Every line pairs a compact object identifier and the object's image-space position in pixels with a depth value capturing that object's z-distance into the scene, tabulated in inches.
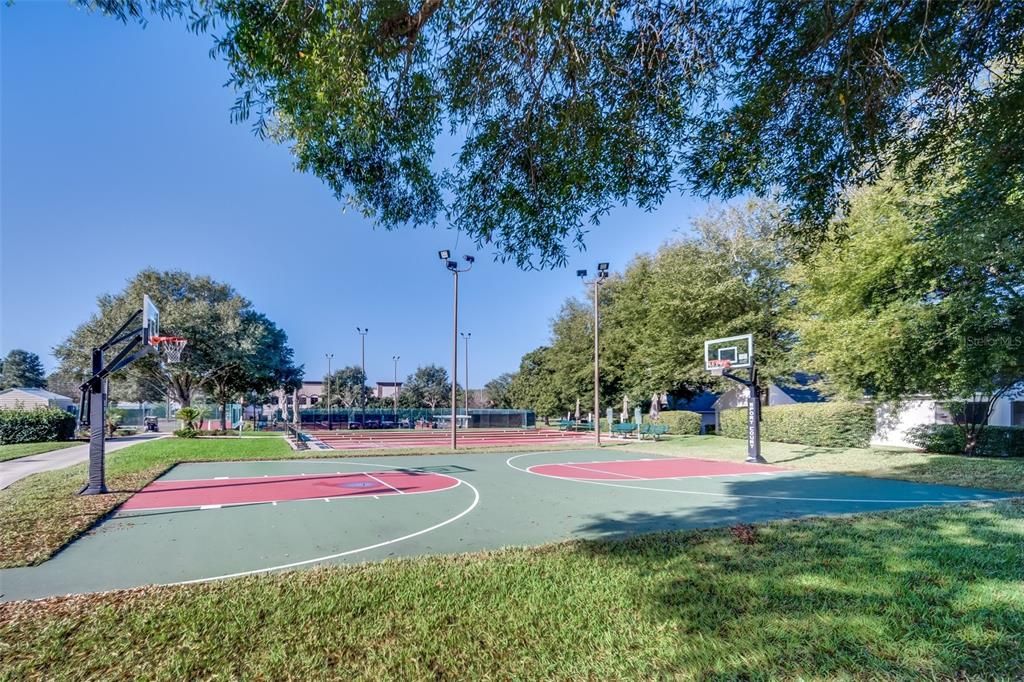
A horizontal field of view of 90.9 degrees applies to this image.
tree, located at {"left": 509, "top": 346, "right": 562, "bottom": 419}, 1758.0
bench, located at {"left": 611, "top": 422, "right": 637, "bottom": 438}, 1103.6
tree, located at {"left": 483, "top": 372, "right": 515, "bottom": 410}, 2831.0
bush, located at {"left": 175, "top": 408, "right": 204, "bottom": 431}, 1018.1
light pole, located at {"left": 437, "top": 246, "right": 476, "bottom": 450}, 818.2
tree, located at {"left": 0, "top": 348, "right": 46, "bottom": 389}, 2916.8
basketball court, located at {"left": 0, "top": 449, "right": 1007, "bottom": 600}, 225.6
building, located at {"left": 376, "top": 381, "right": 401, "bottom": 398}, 3420.3
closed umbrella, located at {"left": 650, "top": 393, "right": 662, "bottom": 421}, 1321.2
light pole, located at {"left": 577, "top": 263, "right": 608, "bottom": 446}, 855.7
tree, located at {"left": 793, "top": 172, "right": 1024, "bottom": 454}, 529.7
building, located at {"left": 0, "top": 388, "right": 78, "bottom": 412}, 1323.8
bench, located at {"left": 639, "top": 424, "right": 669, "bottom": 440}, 1049.5
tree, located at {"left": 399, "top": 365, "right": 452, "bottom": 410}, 2568.9
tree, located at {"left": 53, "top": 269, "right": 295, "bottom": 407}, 1110.4
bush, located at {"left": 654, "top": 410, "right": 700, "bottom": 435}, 1187.9
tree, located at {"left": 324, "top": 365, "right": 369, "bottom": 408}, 2655.0
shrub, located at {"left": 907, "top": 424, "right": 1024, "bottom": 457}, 641.0
